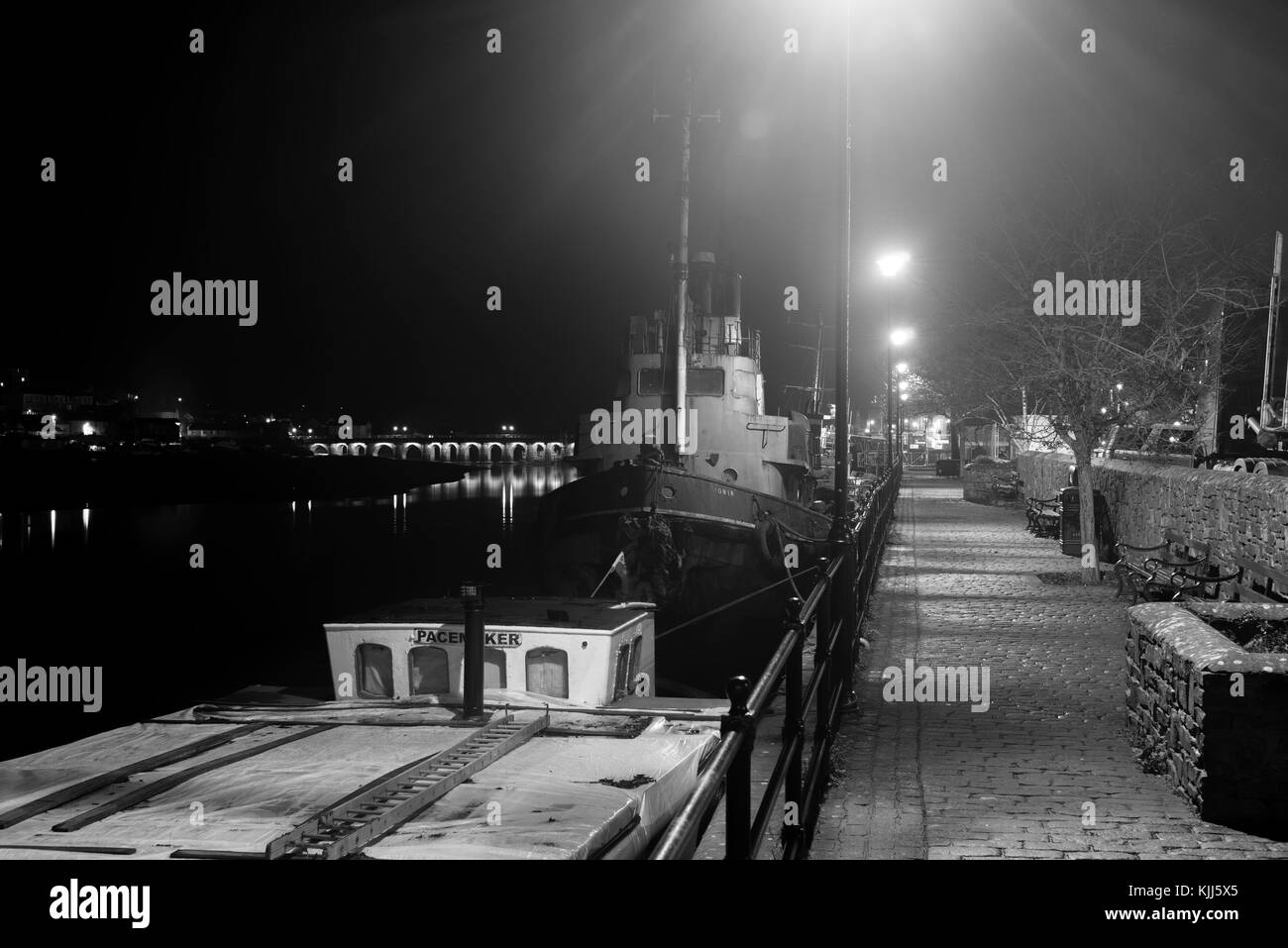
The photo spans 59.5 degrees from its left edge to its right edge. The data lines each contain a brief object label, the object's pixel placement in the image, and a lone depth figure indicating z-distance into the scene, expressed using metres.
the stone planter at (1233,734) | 6.20
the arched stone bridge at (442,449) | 142.38
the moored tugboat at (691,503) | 21.31
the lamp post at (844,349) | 10.54
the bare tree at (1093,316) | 16.77
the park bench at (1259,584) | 11.38
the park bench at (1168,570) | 12.95
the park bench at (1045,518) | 24.92
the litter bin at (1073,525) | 20.77
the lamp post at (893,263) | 21.03
